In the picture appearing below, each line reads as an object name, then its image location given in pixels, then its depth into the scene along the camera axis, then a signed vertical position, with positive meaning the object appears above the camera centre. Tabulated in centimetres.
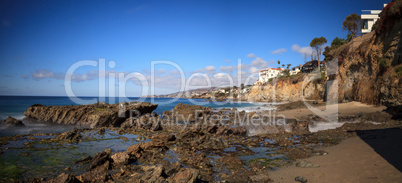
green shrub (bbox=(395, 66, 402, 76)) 1469 +171
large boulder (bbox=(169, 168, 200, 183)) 503 -230
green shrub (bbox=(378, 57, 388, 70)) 1735 +275
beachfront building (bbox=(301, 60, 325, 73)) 6768 +985
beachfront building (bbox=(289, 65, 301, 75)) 9559 +1213
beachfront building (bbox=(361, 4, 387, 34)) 4447 +1785
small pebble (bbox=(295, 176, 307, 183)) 550 -263
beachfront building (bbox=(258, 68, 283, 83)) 10581 +1125
